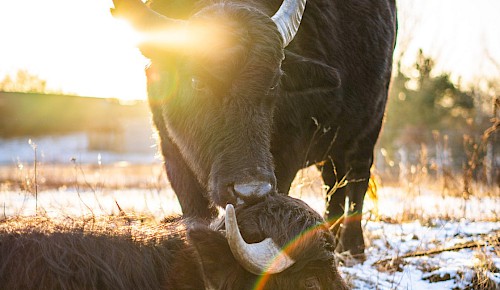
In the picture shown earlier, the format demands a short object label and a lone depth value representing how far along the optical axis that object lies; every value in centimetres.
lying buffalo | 238
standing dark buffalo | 429
